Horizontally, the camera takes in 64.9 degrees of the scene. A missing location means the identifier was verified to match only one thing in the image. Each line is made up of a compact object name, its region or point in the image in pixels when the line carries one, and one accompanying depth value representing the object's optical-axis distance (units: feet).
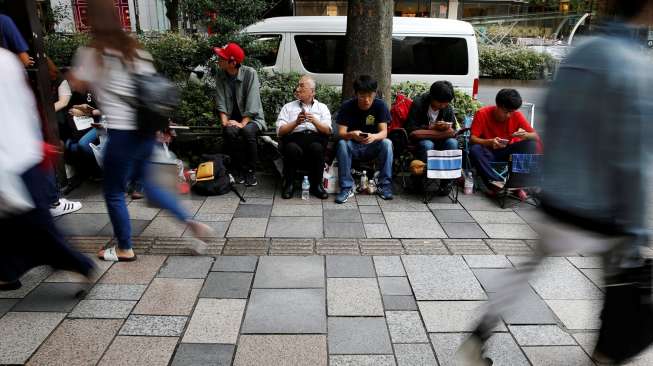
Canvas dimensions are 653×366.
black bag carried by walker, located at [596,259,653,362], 6.91
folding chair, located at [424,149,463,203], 17.19
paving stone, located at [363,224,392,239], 14.69
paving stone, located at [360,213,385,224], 15.74
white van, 26.91
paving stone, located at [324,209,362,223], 15.92
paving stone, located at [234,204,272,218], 16.25
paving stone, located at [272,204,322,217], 16.39
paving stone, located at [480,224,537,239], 14.78
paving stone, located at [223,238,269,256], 13.41
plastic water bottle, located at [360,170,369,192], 18.44
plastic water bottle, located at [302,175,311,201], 17.97
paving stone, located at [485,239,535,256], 13.69
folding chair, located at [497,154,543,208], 16.72
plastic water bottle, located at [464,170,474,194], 18.52
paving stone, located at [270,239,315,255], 13.47
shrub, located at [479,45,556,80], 55.52
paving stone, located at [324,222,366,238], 14.70
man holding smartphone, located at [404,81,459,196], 17.90
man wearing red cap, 18.88
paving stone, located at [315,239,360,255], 13.51
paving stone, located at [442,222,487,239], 14.78
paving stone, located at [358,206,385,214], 16.64
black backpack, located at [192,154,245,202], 17.90
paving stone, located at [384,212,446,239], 14.78
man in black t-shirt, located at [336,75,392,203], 17.75
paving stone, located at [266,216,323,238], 14.67
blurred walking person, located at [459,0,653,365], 6.04
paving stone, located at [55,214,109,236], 14.64
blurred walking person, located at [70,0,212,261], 10.09
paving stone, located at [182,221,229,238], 14.55
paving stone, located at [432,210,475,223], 16.02
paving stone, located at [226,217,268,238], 14.63
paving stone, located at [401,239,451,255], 13.55
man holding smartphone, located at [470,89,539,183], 17.33
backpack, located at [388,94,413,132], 19.35
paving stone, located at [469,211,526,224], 15.94
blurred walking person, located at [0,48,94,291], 8.45
